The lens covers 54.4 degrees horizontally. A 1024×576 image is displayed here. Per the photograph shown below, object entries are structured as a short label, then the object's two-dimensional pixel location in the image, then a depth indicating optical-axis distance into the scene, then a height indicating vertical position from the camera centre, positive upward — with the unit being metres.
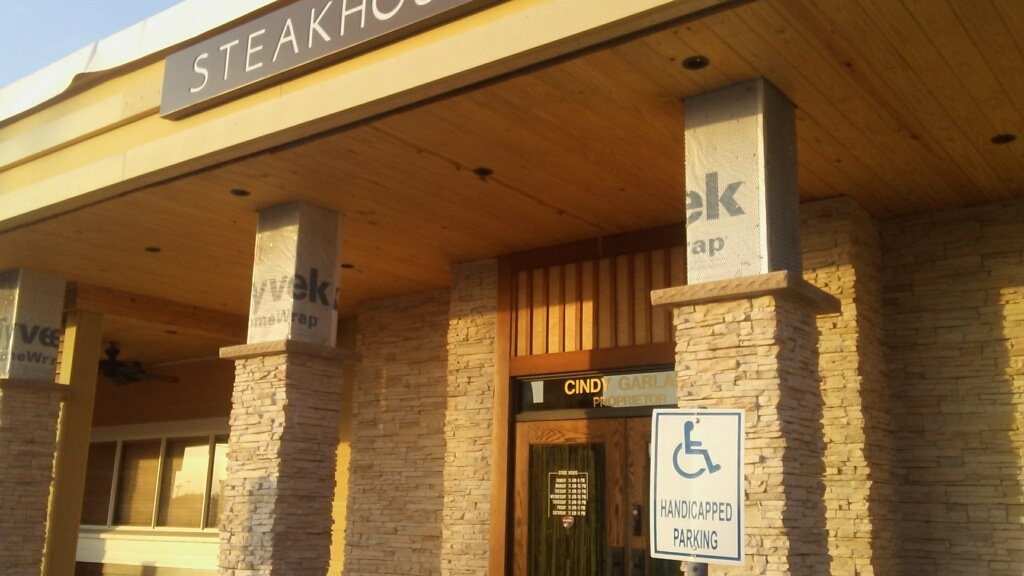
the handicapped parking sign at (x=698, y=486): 3.66 +0.10
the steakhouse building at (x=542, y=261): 5.50 +2.10
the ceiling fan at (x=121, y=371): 15.06 +1.91
